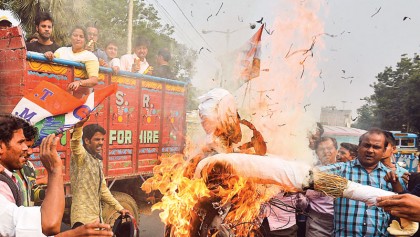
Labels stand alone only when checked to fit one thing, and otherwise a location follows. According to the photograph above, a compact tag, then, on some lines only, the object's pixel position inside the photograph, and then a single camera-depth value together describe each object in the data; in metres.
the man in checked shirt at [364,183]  3.78
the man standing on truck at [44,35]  5.42
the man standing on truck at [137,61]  6.83
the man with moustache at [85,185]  5.03
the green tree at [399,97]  17.28
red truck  4.98
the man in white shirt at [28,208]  2.22
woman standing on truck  5.55
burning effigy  2.81
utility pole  10.21
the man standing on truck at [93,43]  6.33
